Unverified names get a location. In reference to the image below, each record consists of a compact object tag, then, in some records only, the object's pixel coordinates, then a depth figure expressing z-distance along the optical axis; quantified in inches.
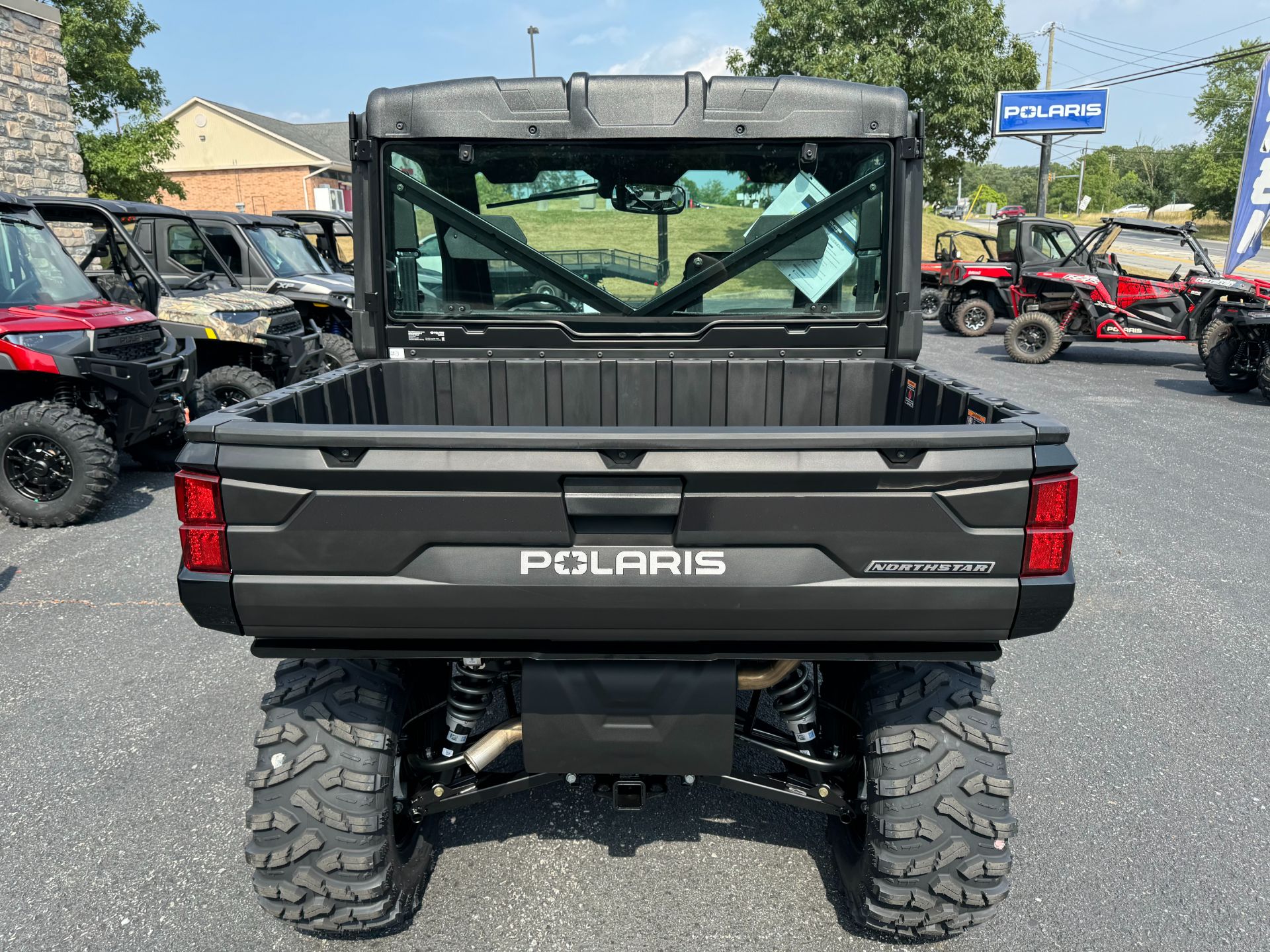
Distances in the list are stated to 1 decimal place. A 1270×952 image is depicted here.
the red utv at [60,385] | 232.4
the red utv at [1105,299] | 503.8
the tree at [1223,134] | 2299.5
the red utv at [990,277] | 570.6
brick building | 1749.5
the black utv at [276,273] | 401.4
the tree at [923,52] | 920.3
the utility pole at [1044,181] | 947.3
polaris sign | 919.0
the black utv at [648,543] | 77.4
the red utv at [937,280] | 673.6
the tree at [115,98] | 866.8
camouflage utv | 298.4
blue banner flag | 526.0
